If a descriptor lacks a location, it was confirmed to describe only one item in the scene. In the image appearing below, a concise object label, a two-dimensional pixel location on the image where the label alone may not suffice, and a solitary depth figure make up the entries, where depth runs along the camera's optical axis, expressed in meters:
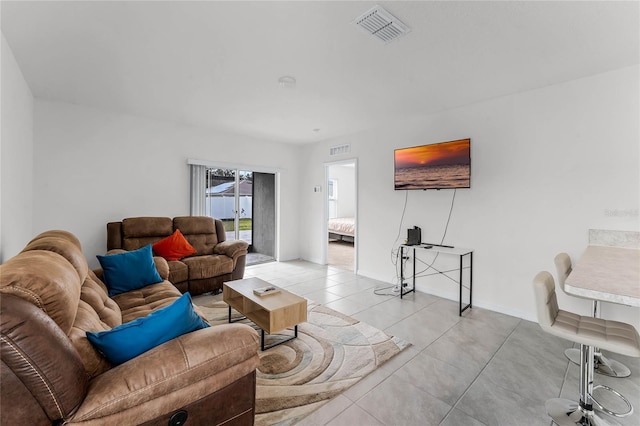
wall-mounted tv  3.57
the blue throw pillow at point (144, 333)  1.19
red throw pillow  3.95
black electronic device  3.94
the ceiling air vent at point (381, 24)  1.89
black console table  3.40
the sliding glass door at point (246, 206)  5.28
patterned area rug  1.87
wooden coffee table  2.38
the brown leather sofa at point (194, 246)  3.77
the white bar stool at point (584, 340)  1.59
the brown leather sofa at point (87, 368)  0.89
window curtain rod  4.76
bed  8.23
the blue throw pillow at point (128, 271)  2.72
